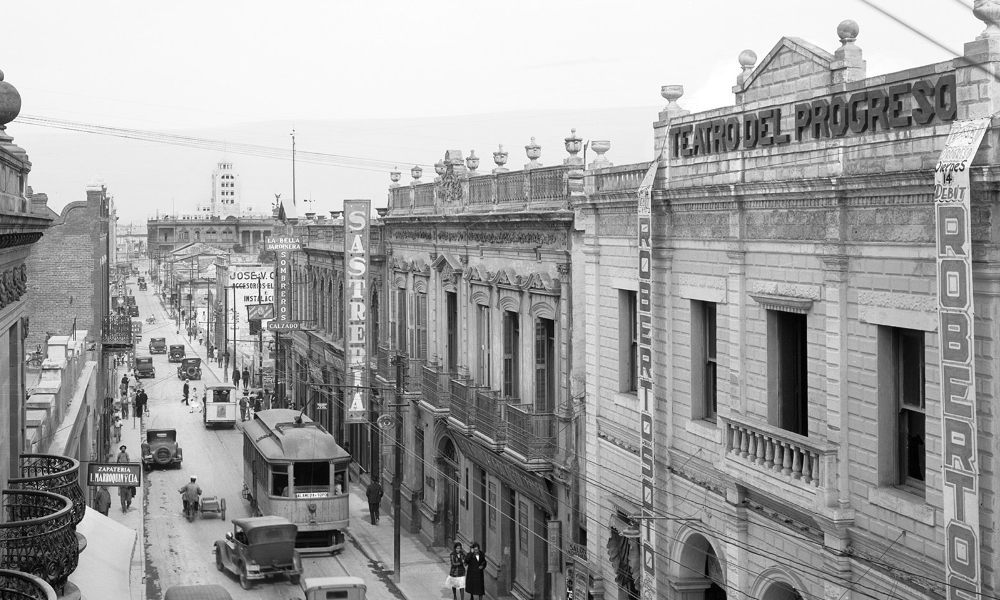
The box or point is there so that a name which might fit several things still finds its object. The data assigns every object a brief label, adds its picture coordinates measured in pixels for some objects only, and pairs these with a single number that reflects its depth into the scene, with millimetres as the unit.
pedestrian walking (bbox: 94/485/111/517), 33281
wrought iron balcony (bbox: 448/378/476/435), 28438
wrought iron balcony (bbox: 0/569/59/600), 10586
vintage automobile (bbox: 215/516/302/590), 28031
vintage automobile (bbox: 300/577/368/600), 22984
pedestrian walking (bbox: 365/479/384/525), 35969
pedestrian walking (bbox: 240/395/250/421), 59125
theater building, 11766
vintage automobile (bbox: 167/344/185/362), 92975
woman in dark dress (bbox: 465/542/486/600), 26203
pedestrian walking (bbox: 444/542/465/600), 26547
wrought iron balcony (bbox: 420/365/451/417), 31000
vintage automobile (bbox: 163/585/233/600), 21016
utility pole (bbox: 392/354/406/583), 29172
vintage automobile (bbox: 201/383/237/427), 57719
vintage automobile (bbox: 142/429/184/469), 45625
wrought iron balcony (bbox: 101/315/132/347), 48219
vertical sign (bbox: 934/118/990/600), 11492
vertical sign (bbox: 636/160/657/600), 18406
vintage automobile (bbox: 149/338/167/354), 102662
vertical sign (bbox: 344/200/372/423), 36875
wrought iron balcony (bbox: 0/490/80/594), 12703
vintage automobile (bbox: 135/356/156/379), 80312
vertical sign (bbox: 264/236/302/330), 56000
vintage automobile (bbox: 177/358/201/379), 78312
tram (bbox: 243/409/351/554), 31672
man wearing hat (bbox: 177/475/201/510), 36125
